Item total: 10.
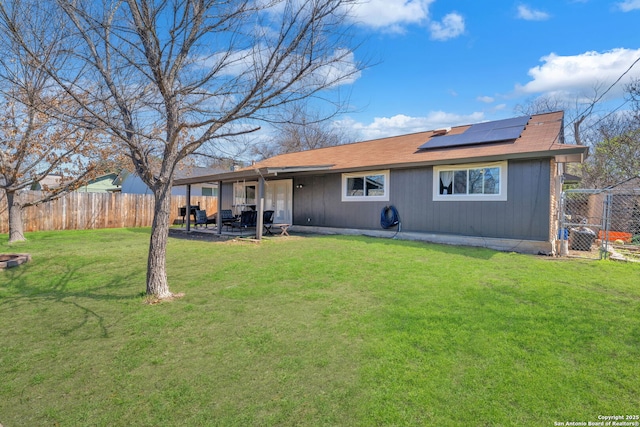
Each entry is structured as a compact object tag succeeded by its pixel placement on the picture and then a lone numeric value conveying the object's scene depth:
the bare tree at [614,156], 13.75
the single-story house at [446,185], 8.05
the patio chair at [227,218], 12.08
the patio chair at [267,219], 11.83
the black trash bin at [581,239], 8.91
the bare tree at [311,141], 31.12
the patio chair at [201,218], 13.58
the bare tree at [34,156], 9.18
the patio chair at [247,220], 11.30
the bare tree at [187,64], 3.81
